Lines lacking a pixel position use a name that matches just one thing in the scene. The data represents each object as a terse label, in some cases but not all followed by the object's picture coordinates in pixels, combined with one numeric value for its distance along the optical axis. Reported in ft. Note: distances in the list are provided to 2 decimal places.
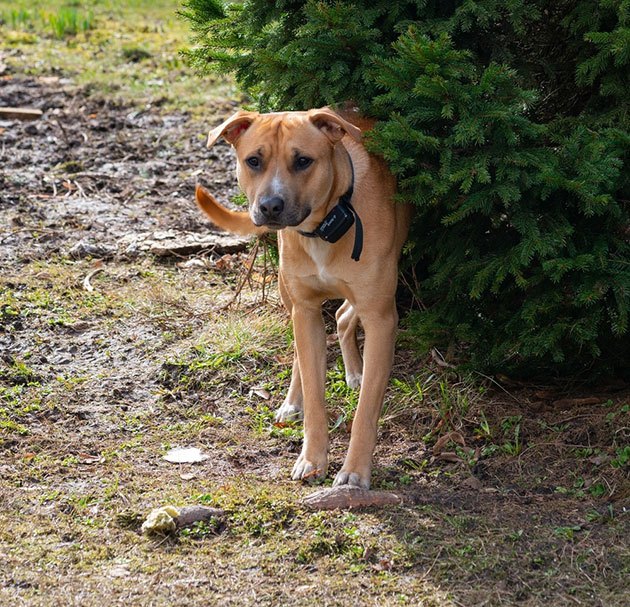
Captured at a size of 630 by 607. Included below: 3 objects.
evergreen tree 28.91
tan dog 29.32
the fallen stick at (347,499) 28.04
